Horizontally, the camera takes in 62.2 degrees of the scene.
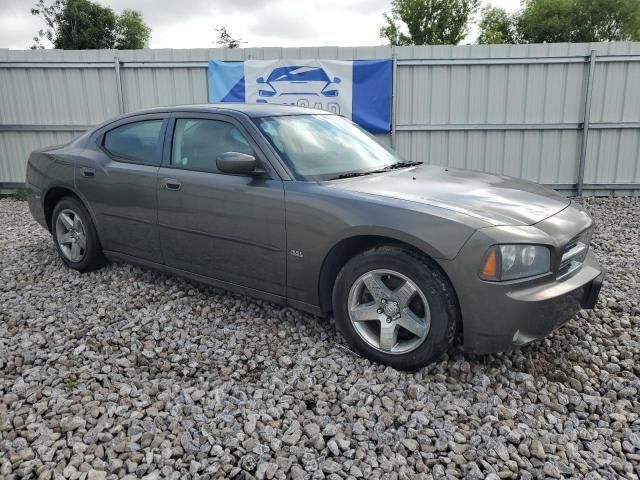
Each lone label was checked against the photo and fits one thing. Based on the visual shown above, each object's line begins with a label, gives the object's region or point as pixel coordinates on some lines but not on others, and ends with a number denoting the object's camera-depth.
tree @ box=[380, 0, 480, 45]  38.59
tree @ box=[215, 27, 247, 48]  31.94
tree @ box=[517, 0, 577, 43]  43.44
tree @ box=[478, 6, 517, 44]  40.21
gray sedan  2.80
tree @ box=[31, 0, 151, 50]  41.38
